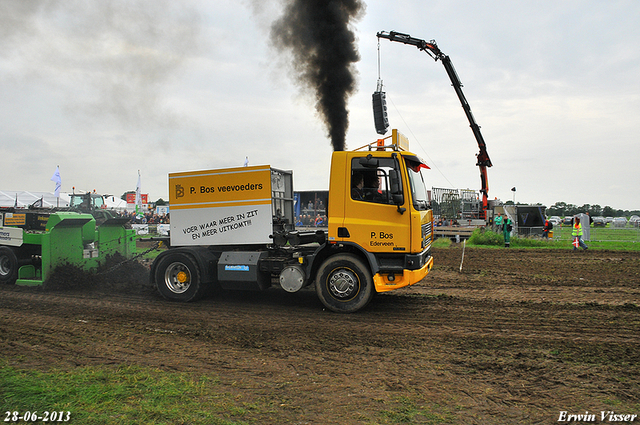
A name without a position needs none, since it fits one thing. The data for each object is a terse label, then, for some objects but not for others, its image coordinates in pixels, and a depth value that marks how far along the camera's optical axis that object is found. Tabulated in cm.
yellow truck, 678
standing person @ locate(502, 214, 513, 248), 1864
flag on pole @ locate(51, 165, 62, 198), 2905
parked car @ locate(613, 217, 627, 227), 3832
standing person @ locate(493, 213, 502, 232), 2115
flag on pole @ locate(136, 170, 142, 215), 3559
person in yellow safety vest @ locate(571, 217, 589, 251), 1683
